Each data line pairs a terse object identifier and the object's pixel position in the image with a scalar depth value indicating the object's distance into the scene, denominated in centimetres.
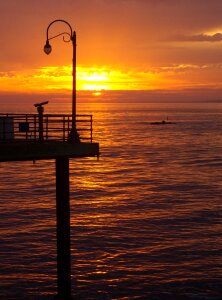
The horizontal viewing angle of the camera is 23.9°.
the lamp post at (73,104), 2220
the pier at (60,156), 2034
